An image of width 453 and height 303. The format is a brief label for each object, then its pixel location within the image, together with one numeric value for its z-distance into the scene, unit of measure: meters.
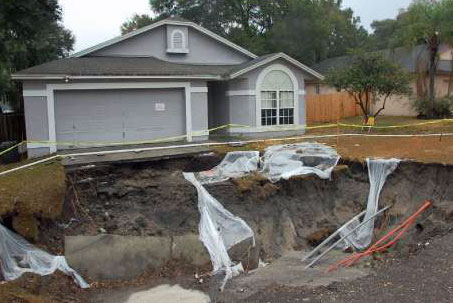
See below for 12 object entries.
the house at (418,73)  31.44
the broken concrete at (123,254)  9.38
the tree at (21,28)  17.17
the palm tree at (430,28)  27.11
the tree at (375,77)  21.77
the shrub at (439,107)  28.25
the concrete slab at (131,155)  13.62
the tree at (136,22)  48.22
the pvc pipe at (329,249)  10.23
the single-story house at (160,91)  17.56
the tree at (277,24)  44.28
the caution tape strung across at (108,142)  17.11
